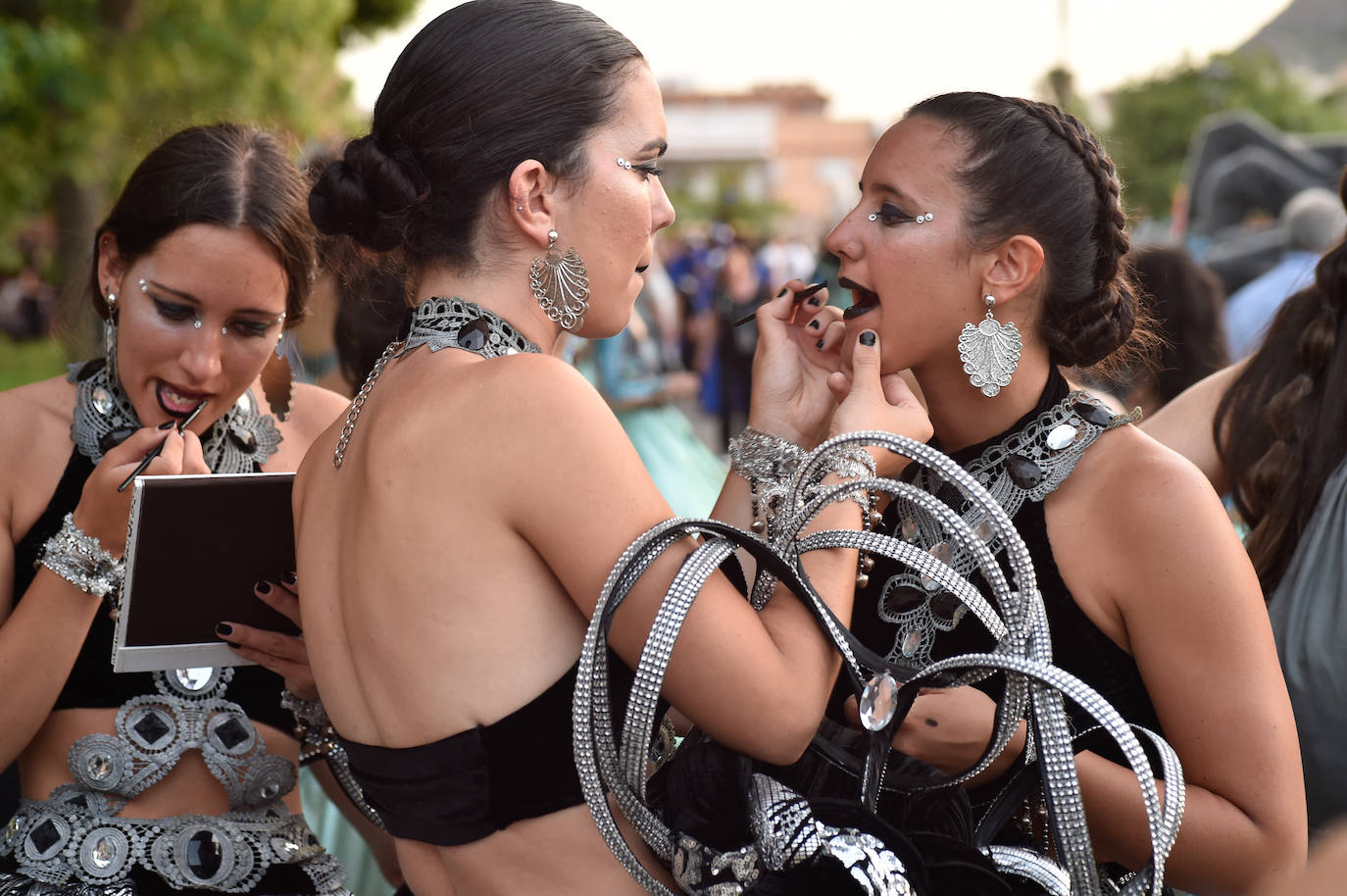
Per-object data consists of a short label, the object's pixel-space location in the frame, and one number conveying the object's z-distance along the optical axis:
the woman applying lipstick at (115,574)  2.09
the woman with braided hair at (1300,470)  2.16
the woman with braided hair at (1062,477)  1.81
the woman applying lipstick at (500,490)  1.47
